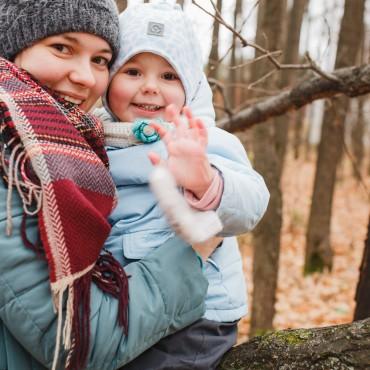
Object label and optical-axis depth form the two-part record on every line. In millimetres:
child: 1345
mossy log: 1467
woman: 1220
